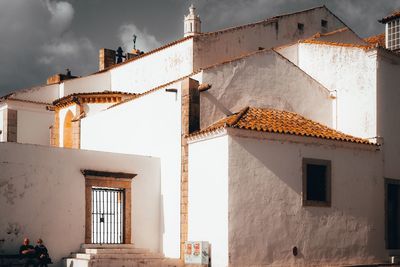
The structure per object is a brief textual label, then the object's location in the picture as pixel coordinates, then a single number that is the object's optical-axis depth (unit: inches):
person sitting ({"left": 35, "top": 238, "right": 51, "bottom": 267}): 661.9
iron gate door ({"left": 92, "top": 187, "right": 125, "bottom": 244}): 760.3
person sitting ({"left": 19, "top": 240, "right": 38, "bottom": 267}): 652.7
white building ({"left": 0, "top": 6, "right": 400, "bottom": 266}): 709.9
